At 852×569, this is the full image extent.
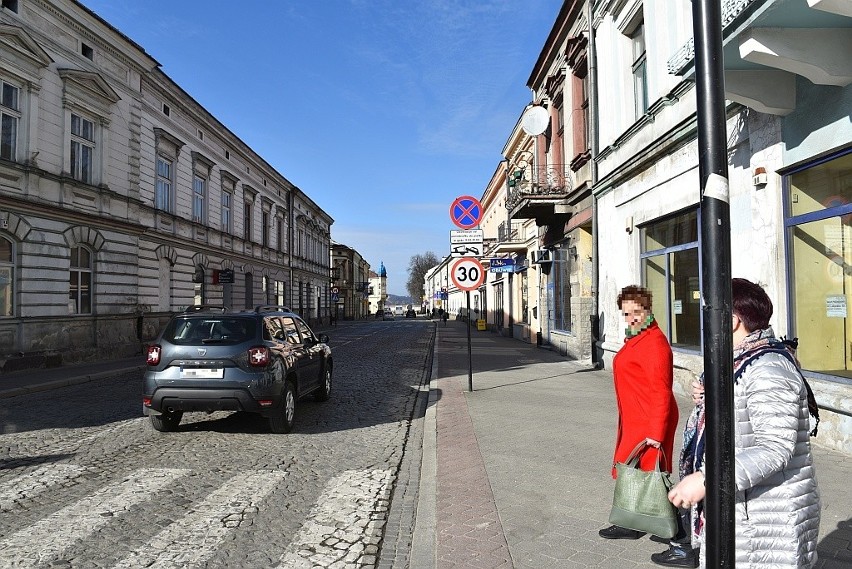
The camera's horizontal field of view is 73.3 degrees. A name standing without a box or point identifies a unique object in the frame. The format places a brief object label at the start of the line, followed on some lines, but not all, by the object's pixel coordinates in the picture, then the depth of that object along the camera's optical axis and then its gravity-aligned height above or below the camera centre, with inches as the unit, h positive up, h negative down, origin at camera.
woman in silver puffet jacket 79.0 -24.7
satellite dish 714.2 +231.7
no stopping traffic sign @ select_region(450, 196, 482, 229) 406.9 +67.2
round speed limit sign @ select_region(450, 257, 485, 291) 410.9 +22.6
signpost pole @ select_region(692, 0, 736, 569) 75.0 +1.1
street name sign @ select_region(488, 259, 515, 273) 863.7 +63.0
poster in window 239.6 -1.3
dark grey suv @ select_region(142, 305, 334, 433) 268.2 -29.7
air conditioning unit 732.9 +63.1
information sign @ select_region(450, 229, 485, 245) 409.4 +49.2
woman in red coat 136.6 -19.6
